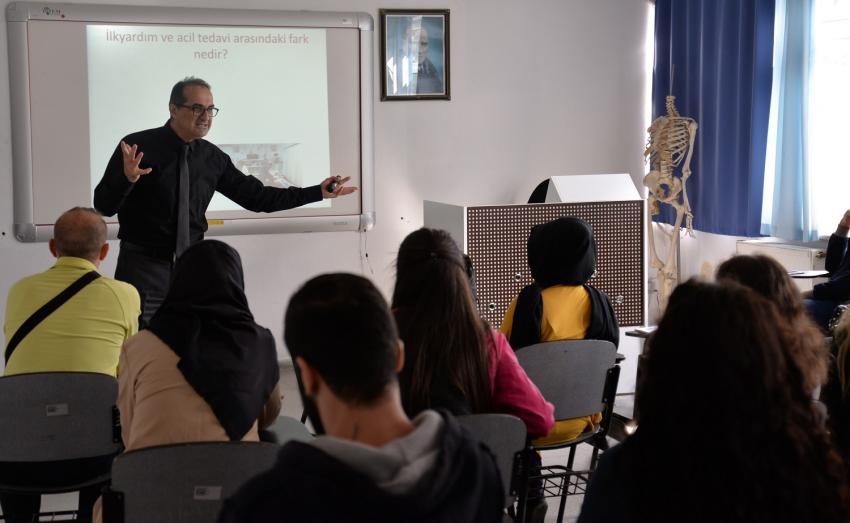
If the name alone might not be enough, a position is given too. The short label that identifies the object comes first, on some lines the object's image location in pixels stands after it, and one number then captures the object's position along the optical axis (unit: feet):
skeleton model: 19.45
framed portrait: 19.84
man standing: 12.52
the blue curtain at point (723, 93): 17.71
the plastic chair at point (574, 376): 9.06
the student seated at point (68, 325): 8.73
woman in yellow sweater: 9.92
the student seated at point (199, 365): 6.52
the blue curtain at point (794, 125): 16.58
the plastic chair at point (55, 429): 7.88
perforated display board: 13.64
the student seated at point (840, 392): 6.66
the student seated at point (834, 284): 14.30
